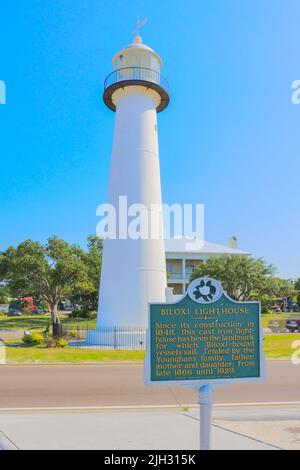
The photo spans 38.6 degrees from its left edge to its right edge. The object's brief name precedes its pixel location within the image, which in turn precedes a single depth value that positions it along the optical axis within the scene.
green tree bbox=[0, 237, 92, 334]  27.41
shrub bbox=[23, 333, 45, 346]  23.20
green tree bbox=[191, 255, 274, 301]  39.53
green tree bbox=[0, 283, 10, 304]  94.12
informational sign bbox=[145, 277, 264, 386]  5.93
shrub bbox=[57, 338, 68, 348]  22.41
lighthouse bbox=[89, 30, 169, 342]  22.77
